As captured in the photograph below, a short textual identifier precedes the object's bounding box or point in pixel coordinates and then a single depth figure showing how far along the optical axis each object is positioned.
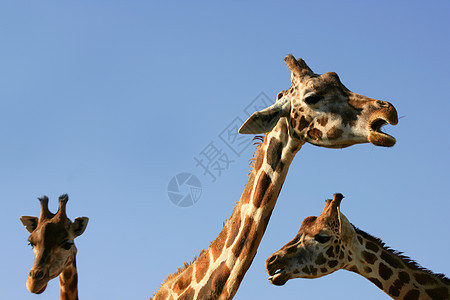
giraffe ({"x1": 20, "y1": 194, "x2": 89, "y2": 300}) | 18.11
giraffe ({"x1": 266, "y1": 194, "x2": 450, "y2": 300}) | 19.81
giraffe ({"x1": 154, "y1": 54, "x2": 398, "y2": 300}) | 14.70
